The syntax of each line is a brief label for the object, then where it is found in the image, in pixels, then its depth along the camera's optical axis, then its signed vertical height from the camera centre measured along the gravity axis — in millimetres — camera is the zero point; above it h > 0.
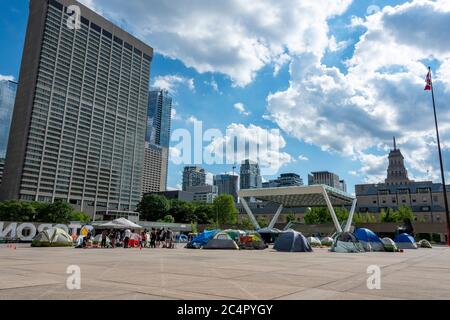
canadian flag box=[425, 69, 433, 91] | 41188 +17420
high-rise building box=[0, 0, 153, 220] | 152000 +52188
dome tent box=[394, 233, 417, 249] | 39875 -897
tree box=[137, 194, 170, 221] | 124562 +7179
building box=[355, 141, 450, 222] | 109438 +11869
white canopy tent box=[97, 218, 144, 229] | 40219 +365
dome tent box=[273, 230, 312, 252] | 27125 -863
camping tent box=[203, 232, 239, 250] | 30734 -1194
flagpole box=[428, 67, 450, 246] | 37922 +9006
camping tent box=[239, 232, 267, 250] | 31781 -1103
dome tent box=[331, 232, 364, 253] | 27797 -877
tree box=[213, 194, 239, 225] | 104125 +5433
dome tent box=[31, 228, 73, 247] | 30469 -1124
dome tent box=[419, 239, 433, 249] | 44847 -1197
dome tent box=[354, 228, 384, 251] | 30864 -598
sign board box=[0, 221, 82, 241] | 37916 -431
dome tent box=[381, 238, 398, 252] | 30444 -1040
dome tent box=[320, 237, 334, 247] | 44600 -1215
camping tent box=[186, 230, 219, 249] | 32906 -1096
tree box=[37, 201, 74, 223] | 99500 +3725
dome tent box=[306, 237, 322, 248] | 41344 -1161
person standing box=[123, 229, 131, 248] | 32094 -1022
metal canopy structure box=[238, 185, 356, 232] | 58375 +6747
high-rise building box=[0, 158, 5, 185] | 173225 +29335
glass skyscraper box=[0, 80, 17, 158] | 195000 +61056
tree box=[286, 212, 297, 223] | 111475 +4459
